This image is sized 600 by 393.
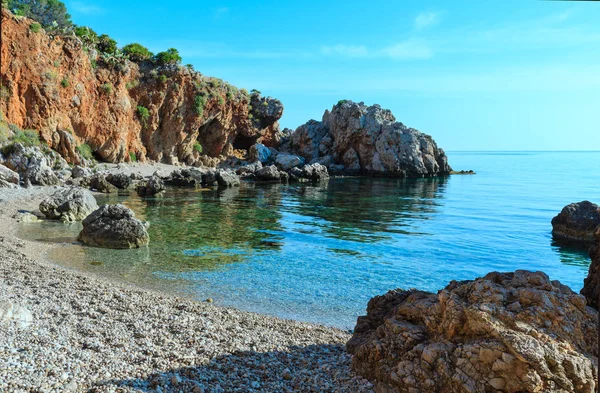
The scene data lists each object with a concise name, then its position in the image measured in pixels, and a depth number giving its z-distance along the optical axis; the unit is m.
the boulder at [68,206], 21.80
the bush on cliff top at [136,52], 55.09
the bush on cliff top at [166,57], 56.97
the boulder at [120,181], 38.00
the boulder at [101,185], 35.72
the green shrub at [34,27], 39.78
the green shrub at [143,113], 54.72
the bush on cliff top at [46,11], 43.78
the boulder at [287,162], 65.06
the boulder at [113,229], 17.05
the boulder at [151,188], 35.88
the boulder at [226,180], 46.12
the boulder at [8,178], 29.62
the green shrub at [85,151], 45.14
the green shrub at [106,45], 51.98
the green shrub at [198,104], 60.31
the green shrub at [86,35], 48.44
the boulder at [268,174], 54.81
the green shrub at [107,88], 49.16
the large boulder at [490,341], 4.84
